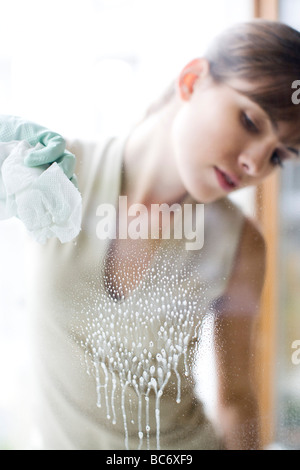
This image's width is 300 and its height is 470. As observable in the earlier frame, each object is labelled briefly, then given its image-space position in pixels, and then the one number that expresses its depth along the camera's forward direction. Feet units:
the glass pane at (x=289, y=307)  2.83
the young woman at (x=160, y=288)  2.82
